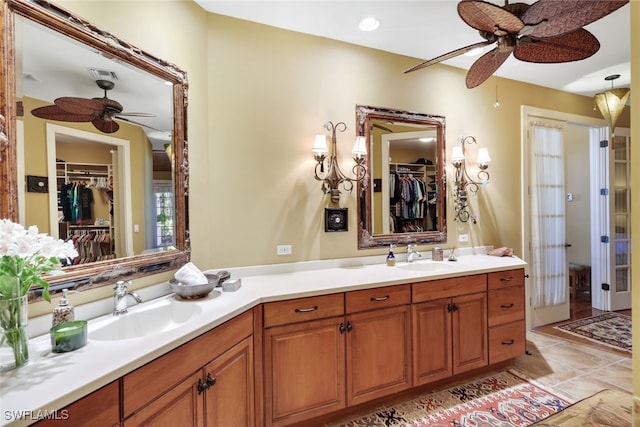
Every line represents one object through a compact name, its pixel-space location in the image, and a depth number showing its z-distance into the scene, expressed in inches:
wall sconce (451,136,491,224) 118.5
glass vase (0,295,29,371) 38.7
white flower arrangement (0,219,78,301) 37.9
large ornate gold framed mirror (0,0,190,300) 48.9
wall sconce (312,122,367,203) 99.0
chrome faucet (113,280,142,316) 58.9
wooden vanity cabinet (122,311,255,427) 42.8
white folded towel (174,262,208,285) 68.2
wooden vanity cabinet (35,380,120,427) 33.7
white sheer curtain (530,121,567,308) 137.4
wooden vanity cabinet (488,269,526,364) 99.5
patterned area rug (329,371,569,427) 80.6
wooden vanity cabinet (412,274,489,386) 88.0
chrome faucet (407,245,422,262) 108.4
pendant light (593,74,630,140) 107.7
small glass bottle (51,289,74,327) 47.3
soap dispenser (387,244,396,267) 103.5
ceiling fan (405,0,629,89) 50.8
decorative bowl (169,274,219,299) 67.4
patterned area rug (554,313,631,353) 123.1
